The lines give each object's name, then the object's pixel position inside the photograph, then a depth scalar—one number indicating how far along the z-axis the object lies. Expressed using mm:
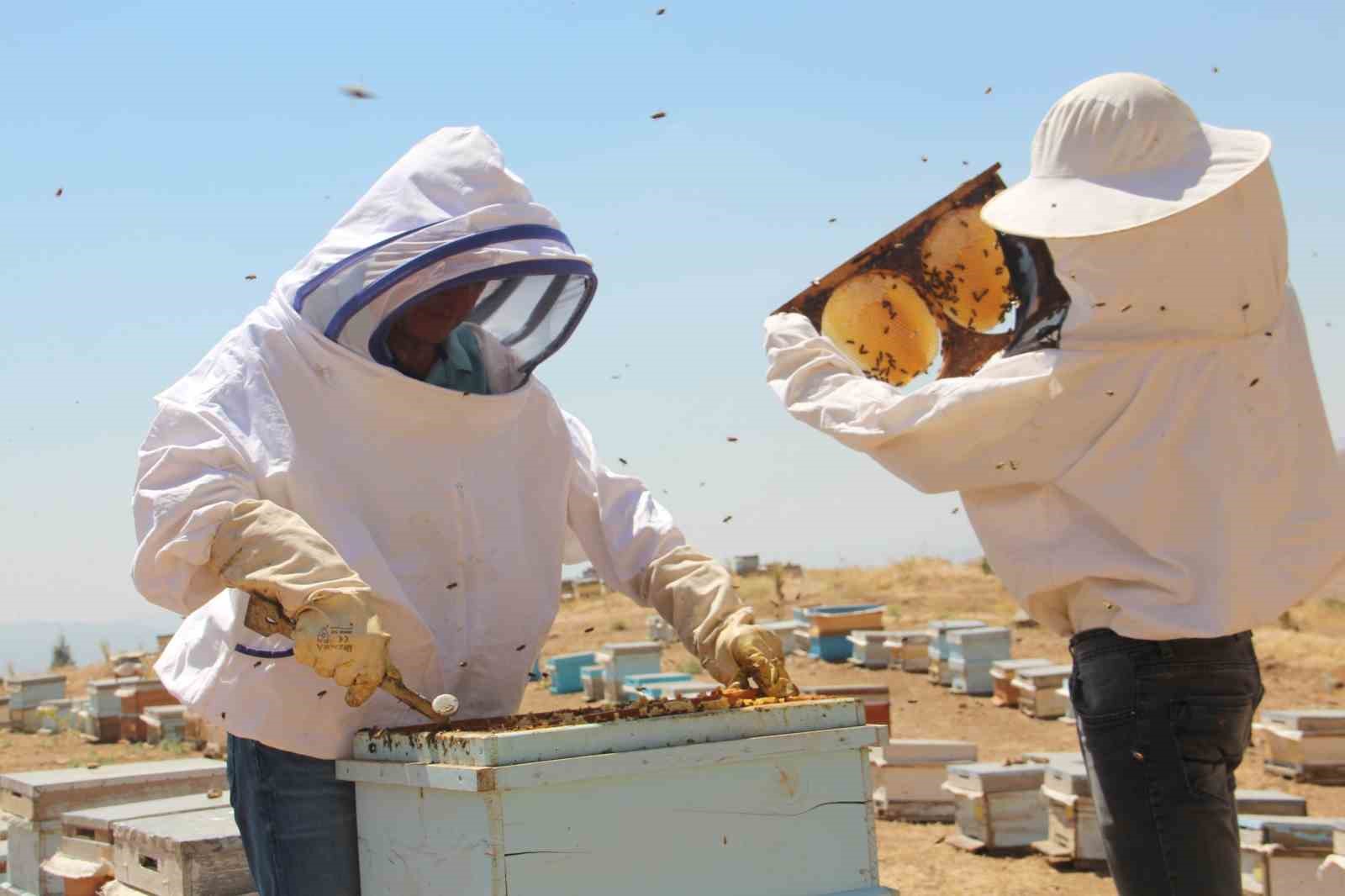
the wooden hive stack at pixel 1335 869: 5059
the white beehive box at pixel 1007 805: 7527
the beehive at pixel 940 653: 13094
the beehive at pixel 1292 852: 5367
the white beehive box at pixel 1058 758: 7188
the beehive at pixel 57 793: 4965
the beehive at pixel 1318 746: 8844
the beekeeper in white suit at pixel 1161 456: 3293
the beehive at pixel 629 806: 2393
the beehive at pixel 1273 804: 6250
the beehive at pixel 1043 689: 11312
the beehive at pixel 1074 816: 7035
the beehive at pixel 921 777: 8367
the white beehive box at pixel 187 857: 3721
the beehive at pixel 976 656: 12516
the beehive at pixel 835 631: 14773
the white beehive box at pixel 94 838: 4406
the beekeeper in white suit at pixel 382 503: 2738
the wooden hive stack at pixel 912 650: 13820
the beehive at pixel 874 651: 14156
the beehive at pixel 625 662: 13047
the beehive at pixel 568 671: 14344
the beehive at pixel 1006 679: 11781
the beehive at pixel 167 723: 12766
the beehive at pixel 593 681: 13602
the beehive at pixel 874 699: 9209
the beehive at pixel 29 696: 15219
